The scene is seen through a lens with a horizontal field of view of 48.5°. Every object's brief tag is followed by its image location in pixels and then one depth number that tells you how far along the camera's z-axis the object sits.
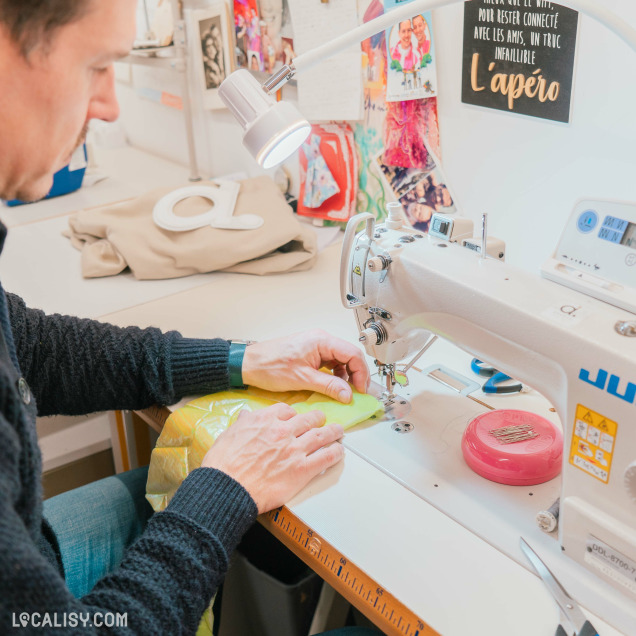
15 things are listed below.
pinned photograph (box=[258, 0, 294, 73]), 1.76
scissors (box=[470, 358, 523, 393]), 1.10
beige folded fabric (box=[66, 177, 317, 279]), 1.55
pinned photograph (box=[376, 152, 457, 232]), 1.50
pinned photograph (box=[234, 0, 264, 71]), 1.86
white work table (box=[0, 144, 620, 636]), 0.73
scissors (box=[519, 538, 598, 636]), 0.71
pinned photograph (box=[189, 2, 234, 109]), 2.01
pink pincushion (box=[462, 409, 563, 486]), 0.90
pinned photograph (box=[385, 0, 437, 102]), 1.41
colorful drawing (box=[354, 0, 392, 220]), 1.54
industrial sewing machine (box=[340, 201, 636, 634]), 0.73
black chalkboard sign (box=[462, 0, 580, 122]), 1.18
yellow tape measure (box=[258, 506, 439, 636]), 0.74
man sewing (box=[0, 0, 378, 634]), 0.62
